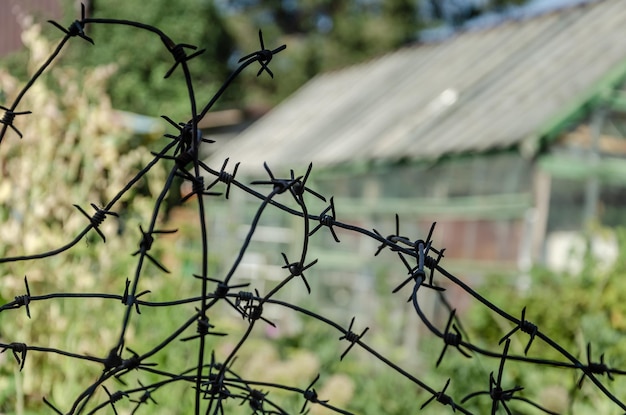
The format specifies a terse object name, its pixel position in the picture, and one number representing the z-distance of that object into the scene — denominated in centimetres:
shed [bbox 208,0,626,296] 712
